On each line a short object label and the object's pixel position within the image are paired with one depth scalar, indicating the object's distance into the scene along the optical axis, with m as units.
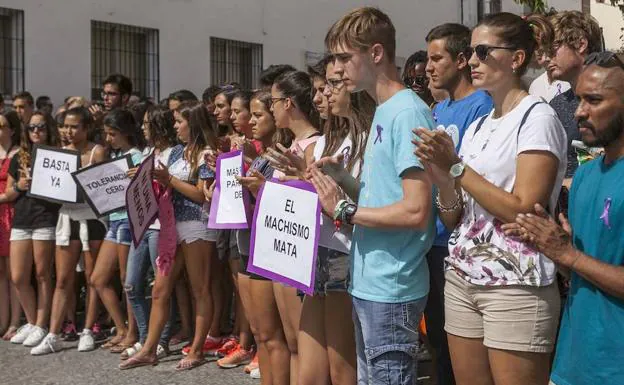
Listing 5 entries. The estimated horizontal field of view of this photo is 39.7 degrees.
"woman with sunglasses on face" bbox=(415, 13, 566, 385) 3.00
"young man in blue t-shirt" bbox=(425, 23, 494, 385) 4.40
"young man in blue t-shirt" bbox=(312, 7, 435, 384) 3.19
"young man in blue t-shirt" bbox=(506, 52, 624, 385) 2.58
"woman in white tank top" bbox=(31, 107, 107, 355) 7.37
